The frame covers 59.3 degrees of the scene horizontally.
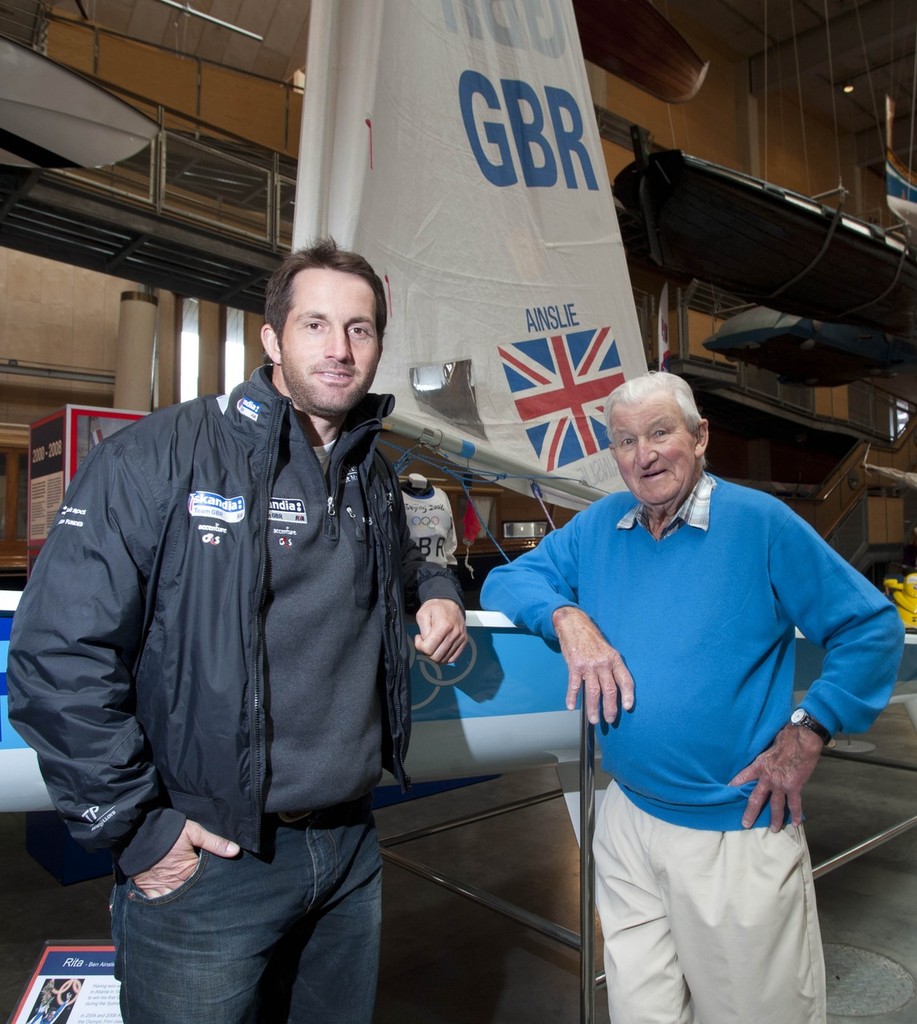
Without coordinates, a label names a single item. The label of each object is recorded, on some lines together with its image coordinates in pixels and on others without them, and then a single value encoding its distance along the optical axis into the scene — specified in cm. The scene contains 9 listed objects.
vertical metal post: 149
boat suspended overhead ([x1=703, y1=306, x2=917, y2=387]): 973
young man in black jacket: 87
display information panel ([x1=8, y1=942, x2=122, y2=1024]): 127
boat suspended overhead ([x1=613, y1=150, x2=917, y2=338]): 586
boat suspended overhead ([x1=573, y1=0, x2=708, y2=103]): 578
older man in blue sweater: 116
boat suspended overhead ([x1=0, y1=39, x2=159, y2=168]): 324
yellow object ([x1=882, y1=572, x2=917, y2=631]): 352
